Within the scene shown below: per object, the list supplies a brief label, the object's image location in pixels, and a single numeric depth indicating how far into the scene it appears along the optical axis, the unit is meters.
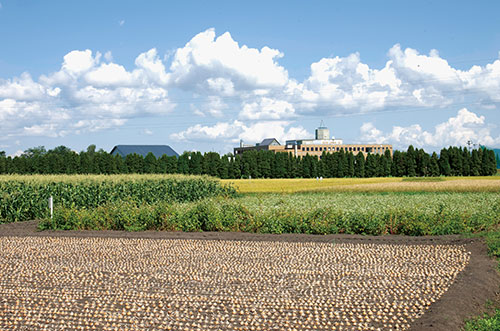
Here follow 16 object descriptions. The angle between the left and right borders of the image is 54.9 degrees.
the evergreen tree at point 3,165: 51.03
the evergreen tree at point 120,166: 51.12
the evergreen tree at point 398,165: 54.84
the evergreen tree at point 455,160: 55.19
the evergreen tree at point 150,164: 50.64
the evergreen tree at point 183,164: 51.03
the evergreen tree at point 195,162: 51.16
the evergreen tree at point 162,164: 50.84
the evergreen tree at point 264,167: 53.84
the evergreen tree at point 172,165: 50.94
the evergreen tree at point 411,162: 54.69
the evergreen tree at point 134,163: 50.72
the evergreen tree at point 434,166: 54.34
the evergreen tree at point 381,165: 54.81
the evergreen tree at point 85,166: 51.06
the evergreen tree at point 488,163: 55.75
